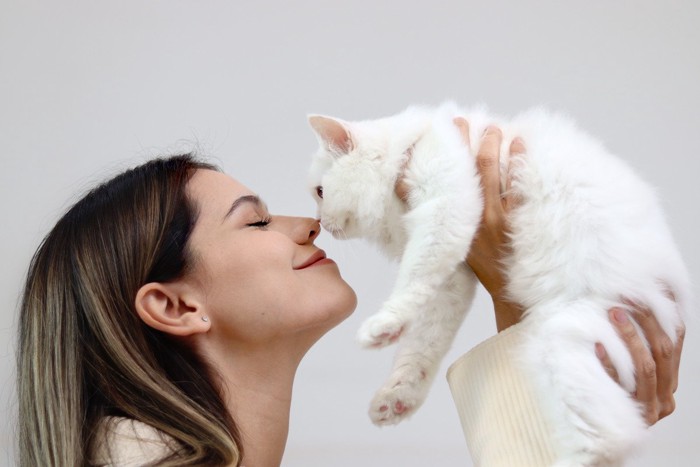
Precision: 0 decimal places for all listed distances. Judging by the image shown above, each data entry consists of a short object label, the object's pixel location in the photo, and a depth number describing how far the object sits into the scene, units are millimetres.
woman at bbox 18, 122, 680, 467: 765
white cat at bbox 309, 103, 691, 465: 719
